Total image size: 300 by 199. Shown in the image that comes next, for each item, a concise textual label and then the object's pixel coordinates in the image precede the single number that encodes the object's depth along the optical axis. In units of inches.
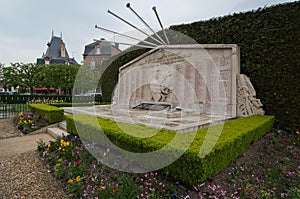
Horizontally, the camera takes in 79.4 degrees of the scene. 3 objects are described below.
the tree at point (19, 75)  828.0
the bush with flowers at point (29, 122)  241.0
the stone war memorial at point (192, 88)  205.8
